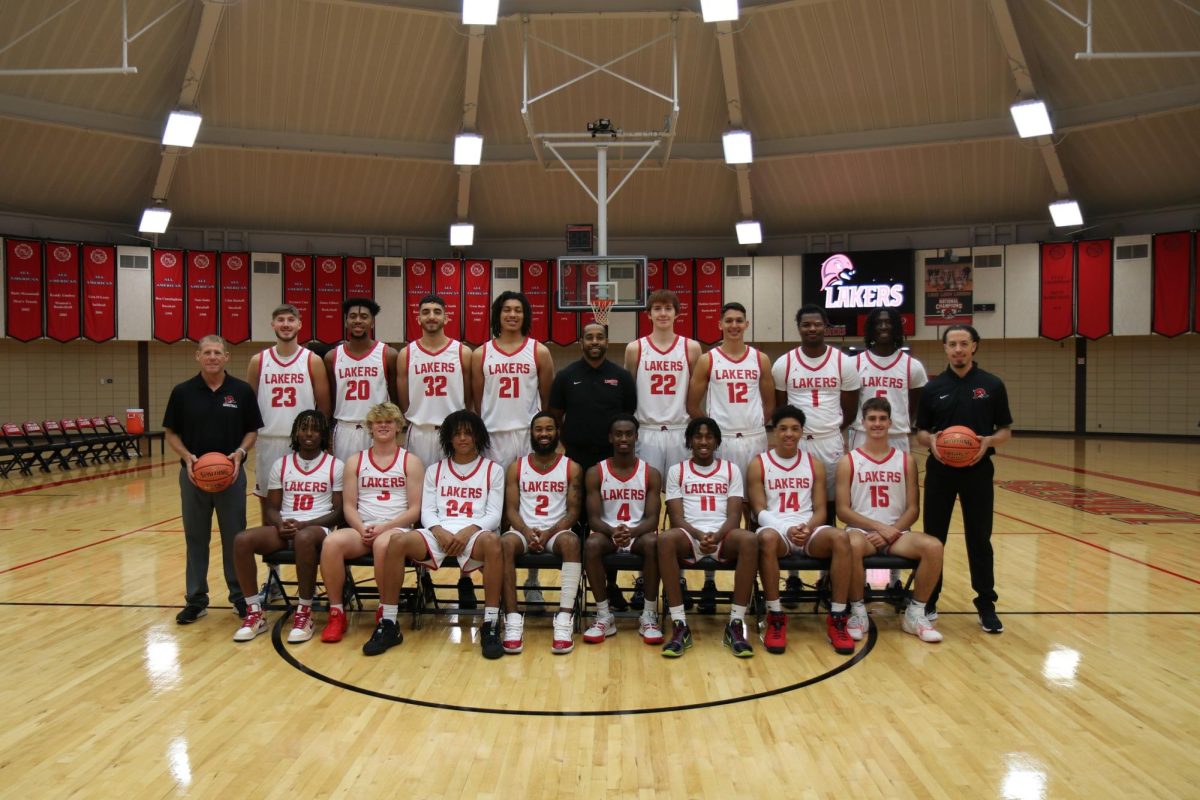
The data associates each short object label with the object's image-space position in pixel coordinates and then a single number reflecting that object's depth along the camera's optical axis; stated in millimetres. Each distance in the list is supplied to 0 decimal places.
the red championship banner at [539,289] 17531
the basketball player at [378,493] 4578
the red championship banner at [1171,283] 14977
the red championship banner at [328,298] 16797
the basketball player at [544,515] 4418
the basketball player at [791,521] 4414
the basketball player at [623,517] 4484
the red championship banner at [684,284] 17453
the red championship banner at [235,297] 16281
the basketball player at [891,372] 5238
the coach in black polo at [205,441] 4879
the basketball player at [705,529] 4383
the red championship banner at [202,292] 16047
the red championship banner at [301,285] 16625
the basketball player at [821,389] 5188
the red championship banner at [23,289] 14359
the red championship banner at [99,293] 15164
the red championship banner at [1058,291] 15992
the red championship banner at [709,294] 17391
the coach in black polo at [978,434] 4715
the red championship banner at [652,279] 17391
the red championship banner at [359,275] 16938
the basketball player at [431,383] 5133
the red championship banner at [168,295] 15781
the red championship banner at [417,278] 17172
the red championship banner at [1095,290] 15688
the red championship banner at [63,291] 14789
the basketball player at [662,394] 5172
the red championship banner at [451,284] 17219
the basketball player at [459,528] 4414
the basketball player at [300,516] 4562
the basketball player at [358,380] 5203
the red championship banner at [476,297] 17328
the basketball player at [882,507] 4559
